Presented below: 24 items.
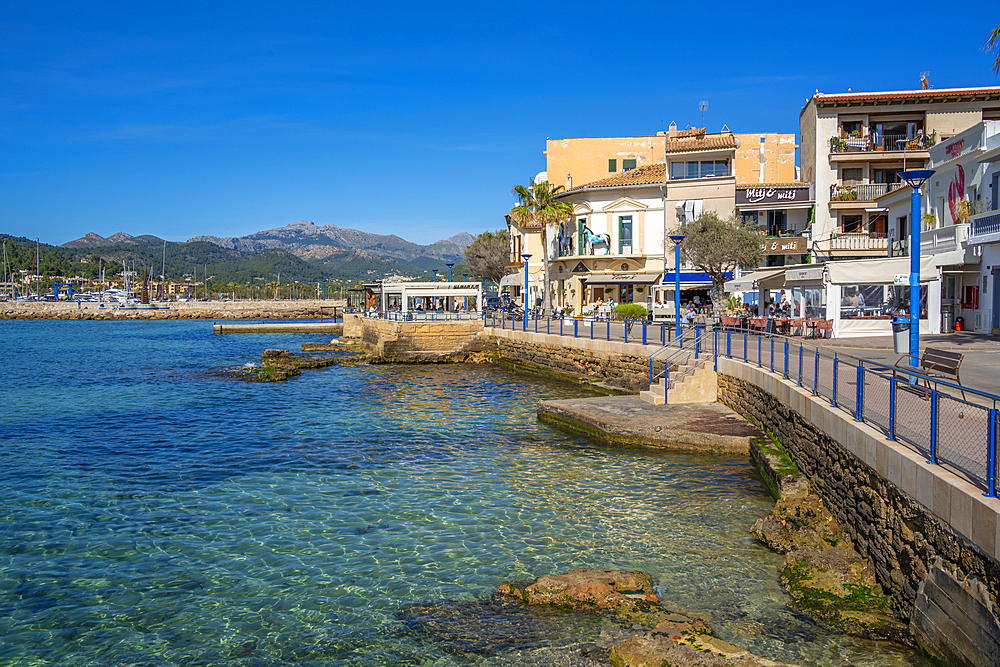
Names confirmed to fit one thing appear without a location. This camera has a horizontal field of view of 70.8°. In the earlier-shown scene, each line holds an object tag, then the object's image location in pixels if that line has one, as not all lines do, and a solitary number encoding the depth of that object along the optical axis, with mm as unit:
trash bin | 15547
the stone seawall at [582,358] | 25719
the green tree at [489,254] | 80312
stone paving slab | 15773
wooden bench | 11305
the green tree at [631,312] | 39062
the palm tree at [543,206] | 46031
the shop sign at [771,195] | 45438
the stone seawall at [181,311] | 118500
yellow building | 53912
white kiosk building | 45719
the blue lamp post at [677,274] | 26602
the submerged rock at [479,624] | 7527
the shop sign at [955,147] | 30338
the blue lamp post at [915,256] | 14867
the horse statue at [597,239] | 47312
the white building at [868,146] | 43312
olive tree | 39844
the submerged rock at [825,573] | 7688
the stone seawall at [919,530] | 5844
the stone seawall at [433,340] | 41344
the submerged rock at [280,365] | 34062
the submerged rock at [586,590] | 8320
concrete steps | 19812
